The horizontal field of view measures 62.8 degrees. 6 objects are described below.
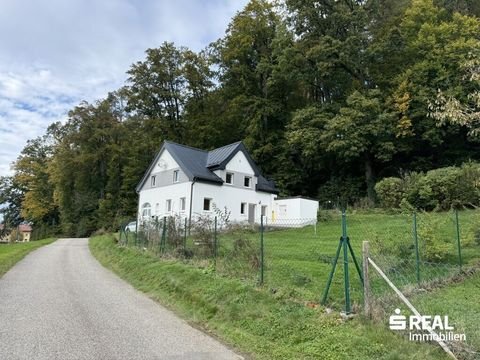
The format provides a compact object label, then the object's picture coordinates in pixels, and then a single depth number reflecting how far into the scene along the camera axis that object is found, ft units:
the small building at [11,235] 178.65
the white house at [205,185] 90.02
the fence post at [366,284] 19.44
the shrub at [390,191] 85.15
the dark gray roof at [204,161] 91.09
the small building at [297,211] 89.38
